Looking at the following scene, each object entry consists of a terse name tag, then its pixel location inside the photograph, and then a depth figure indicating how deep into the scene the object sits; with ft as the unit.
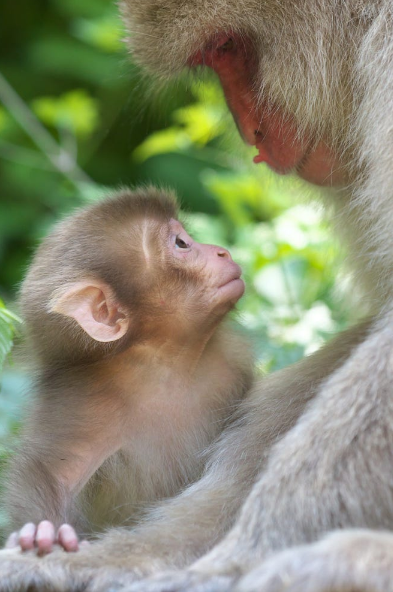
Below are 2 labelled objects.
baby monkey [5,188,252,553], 21.42
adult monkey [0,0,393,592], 16.62
